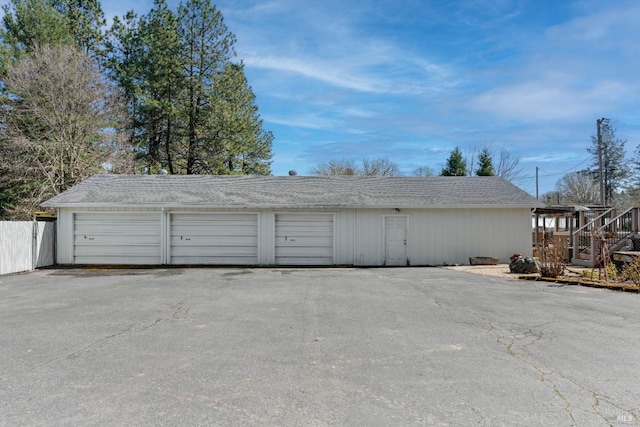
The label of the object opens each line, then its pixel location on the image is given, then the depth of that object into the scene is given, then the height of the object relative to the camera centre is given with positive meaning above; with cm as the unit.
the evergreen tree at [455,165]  3267 +437
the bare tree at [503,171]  4094 +486
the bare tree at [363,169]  4475 +556
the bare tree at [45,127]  1978 +455
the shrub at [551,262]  1180 -119
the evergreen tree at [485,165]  3230 +436
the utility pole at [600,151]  2559 +439
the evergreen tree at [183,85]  2384 +783
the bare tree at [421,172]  4825 +562
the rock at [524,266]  1327 -144
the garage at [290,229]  1581 -36
